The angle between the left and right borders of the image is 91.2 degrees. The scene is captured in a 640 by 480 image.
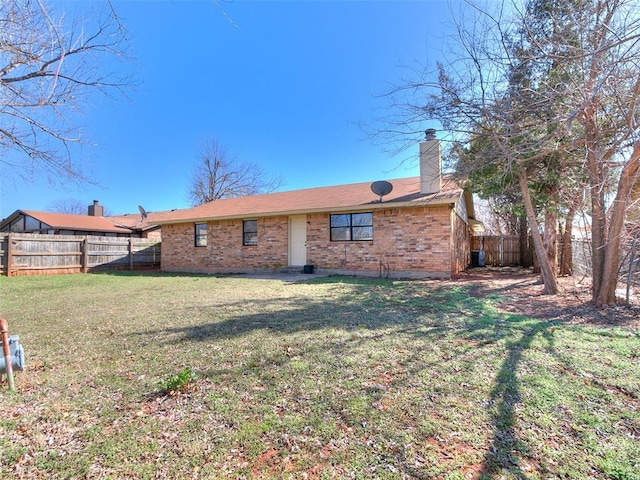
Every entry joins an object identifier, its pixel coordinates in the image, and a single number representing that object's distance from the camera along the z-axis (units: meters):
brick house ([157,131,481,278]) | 10.56
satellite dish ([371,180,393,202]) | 11.05
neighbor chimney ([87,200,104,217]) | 26.62
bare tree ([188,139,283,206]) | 27.62
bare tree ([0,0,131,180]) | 4.14
